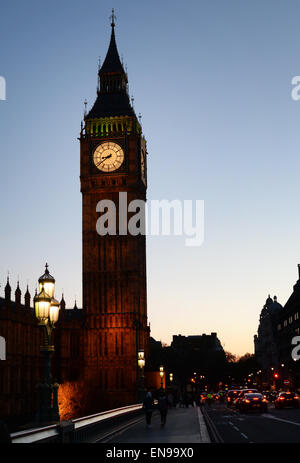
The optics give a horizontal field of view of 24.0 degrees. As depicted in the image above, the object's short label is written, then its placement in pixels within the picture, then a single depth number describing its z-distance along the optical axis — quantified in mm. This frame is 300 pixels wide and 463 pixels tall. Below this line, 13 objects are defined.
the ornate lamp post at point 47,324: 20859
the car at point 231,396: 73500
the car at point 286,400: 57812
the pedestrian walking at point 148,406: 36375
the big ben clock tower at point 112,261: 101312
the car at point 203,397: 96312
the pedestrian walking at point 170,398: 65188
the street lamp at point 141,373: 58503
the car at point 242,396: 54606
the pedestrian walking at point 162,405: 36844
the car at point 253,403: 52406
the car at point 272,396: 83550
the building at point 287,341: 135500
